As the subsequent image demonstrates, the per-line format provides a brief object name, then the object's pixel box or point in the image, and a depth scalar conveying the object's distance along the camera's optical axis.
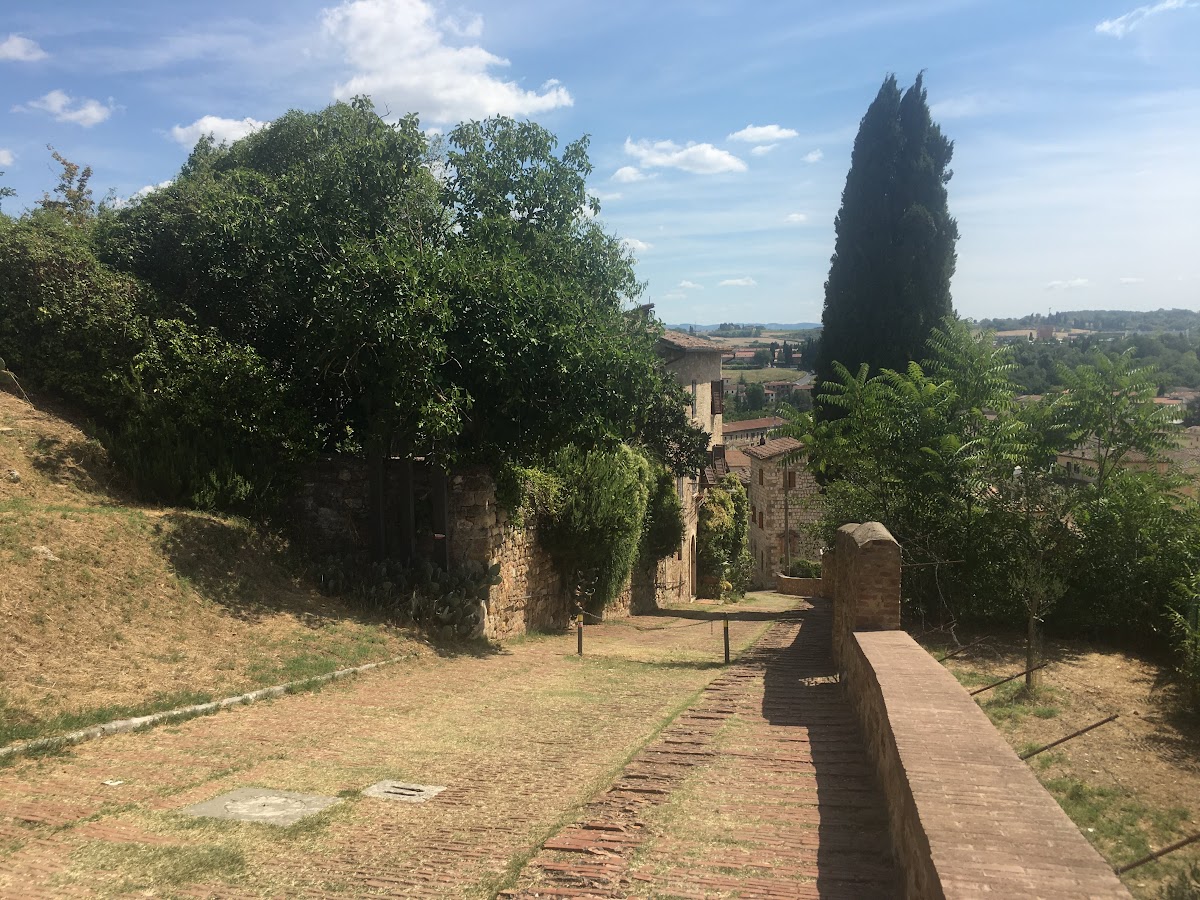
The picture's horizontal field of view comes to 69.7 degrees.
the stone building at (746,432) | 79.56
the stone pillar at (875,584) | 9.58
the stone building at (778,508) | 43.69
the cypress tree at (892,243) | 30.23
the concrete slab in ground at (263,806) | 6.01
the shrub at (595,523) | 18.14
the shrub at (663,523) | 26.34
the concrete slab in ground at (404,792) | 6.59
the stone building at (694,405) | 30.61
